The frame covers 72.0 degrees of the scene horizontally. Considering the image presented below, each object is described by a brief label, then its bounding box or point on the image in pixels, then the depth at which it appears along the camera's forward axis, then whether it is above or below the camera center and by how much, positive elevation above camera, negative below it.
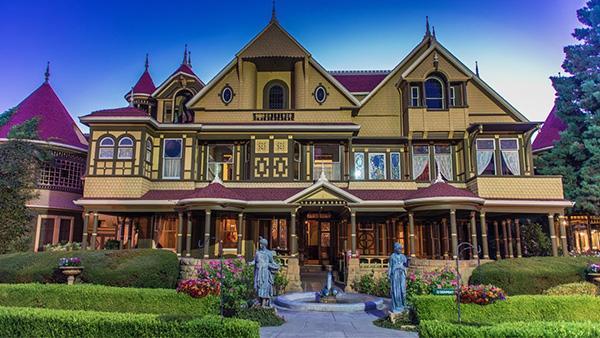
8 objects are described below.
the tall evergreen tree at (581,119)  22.88 +6.57
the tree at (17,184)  21.03 +2.44
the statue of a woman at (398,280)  12.80 -1.46
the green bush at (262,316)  11.99 -2.47
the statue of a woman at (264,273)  12.96 -1.28
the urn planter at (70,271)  15.21 -1.46
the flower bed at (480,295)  10.95 -1.63
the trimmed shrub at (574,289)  15.30 -2.05
